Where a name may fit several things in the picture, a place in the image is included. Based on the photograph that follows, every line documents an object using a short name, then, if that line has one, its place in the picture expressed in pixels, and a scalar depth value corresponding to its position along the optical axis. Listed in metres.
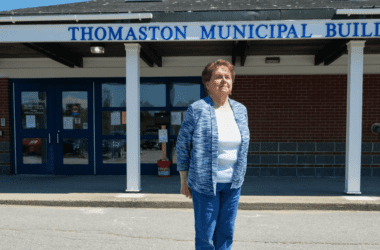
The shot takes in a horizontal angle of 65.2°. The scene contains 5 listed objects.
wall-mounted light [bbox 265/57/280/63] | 7.41
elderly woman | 2.30
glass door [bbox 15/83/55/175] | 7.88
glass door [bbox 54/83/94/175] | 7.86
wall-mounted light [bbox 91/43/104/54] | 6.00
